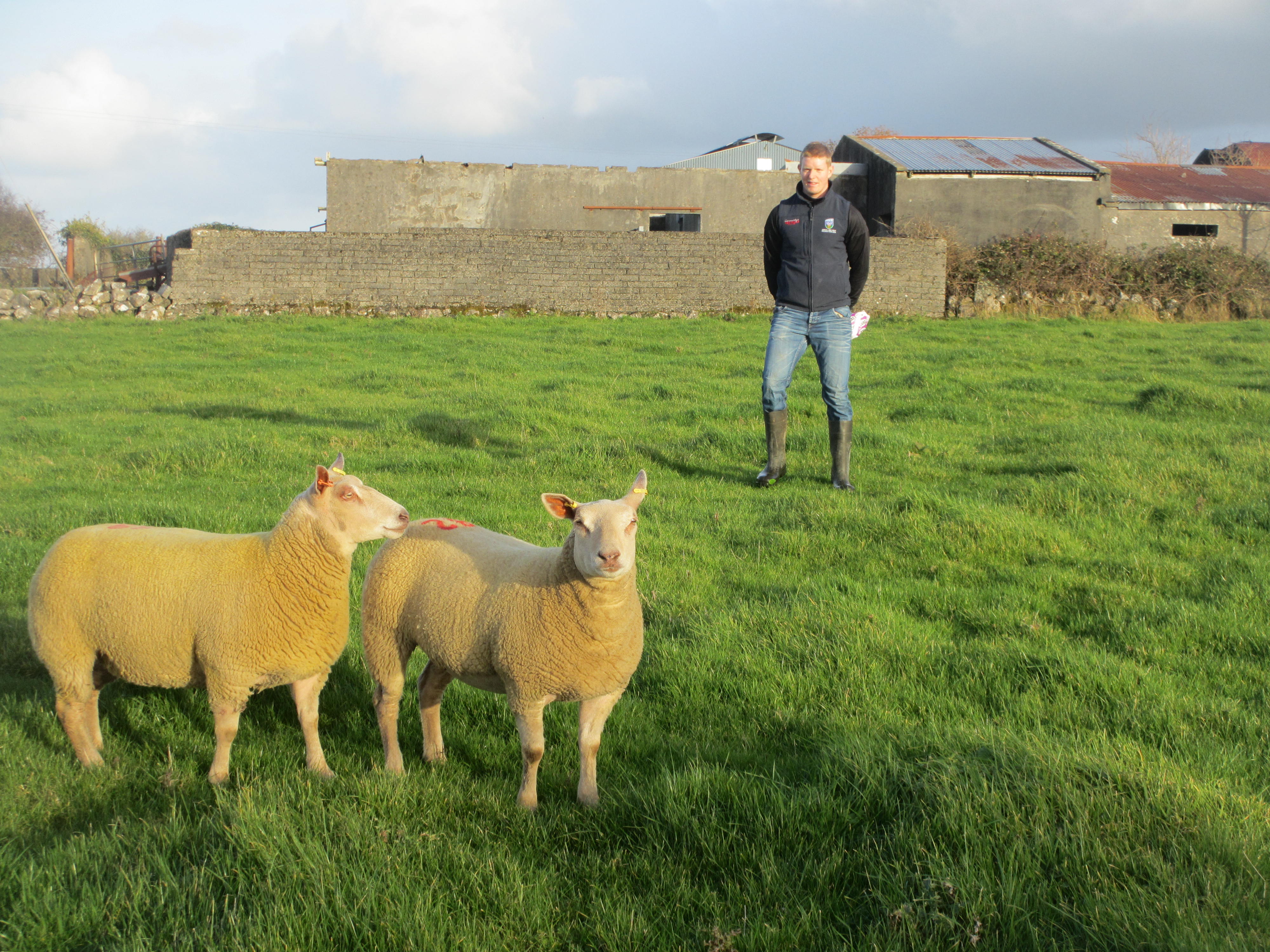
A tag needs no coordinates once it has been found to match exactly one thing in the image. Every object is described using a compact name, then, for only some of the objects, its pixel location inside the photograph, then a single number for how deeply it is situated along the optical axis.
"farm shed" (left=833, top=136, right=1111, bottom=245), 26.61
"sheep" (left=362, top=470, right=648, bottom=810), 2.91
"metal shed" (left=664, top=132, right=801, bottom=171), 43.78
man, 6.89
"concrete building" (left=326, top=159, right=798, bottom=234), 25.39
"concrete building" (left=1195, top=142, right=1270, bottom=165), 46.06
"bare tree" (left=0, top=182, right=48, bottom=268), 31.56
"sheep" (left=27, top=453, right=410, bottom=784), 3.18
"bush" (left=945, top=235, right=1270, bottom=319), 21.12
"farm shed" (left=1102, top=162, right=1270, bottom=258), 27.19
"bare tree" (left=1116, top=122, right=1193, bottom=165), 46.44
